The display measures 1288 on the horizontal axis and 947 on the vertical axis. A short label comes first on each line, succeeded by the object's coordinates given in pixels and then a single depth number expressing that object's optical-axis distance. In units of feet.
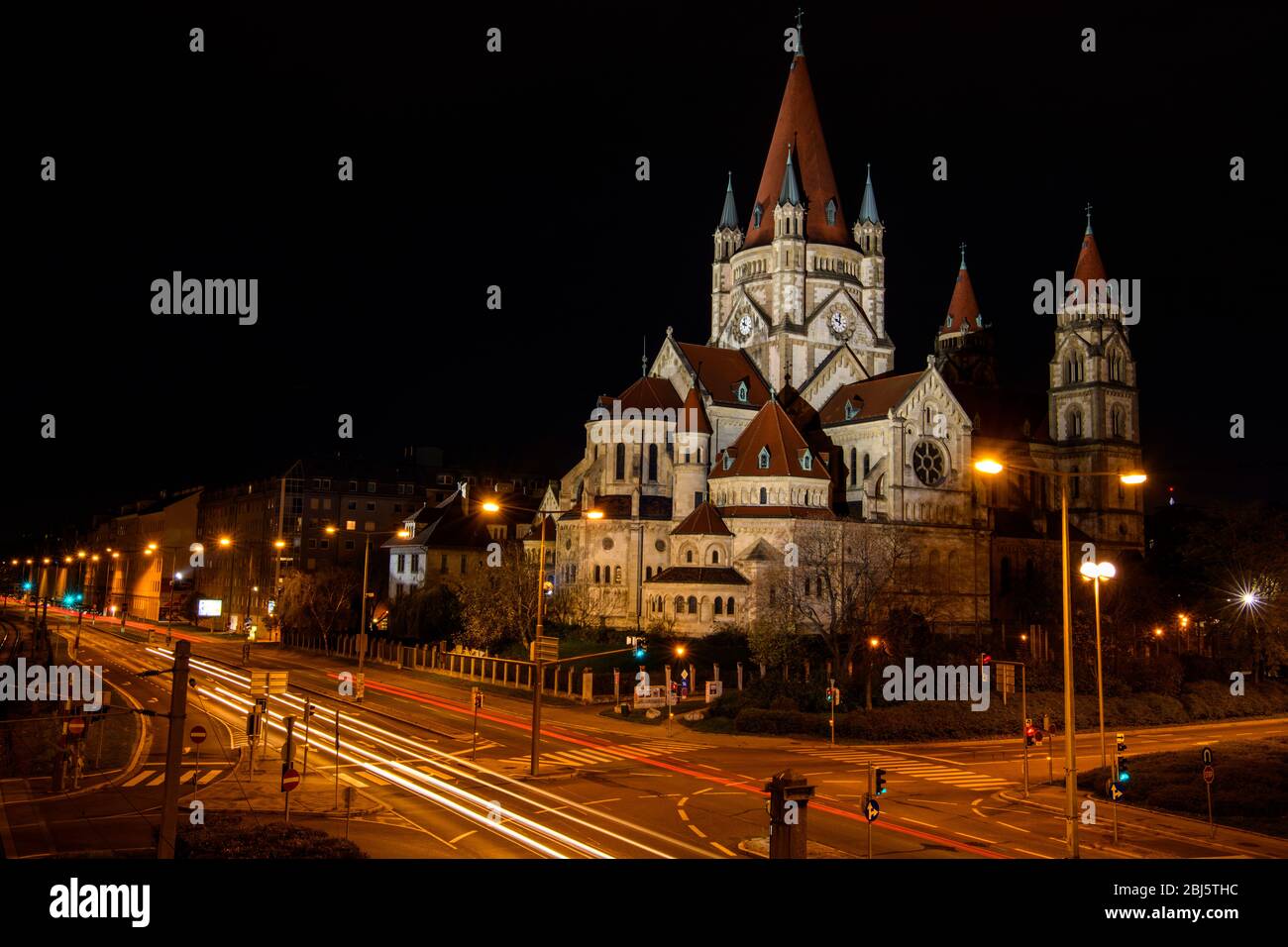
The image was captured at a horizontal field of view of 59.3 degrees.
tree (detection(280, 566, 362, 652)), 298.56
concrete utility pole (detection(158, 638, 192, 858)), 61.72
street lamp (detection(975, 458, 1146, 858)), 76.23
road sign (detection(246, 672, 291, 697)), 124.47
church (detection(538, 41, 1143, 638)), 252.62
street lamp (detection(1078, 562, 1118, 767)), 90.89
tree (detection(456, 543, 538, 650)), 240.32
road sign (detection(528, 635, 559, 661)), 119.44
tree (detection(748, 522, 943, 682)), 204.13
